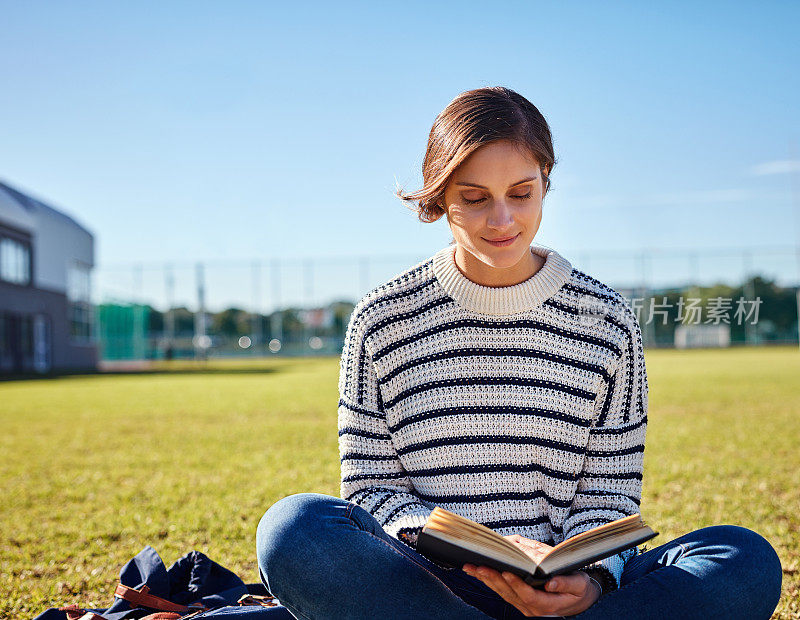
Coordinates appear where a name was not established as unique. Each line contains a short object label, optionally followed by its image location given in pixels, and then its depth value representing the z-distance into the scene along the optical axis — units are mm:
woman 1513
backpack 1756
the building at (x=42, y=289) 23891
